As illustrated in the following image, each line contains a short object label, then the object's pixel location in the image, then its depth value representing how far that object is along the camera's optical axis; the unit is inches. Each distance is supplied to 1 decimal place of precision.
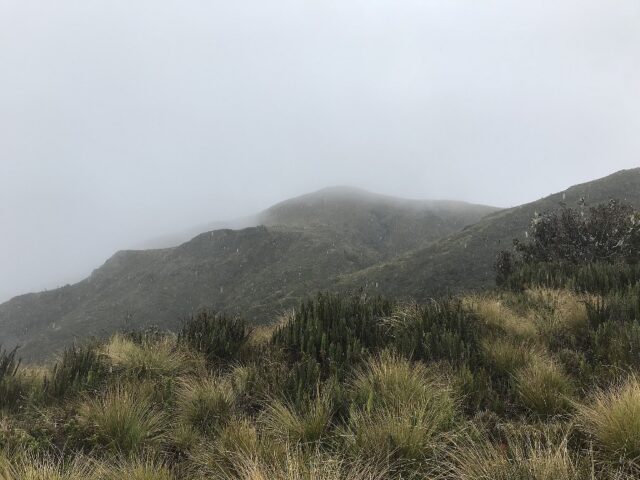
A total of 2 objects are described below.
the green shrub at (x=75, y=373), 244.5
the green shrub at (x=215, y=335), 307.9
